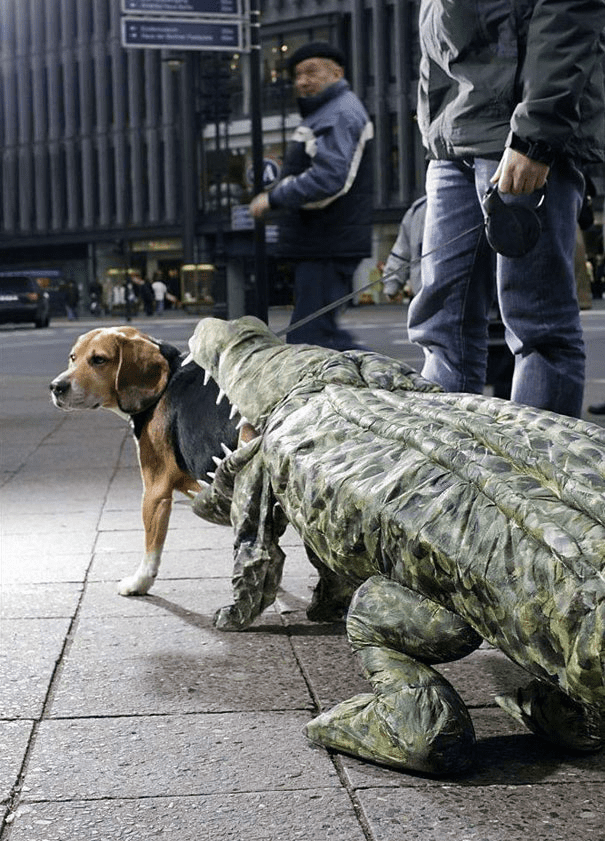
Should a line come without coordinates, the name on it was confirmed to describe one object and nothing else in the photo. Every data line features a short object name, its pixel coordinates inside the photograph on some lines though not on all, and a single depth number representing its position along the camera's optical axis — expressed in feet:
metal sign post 38.99
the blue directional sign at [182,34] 46.29
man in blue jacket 24.27
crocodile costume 6.49
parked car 113.29
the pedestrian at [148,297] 156.46
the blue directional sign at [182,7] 46.38
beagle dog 11.73
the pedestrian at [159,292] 159.84
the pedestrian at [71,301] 160.45
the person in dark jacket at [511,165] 12.59
